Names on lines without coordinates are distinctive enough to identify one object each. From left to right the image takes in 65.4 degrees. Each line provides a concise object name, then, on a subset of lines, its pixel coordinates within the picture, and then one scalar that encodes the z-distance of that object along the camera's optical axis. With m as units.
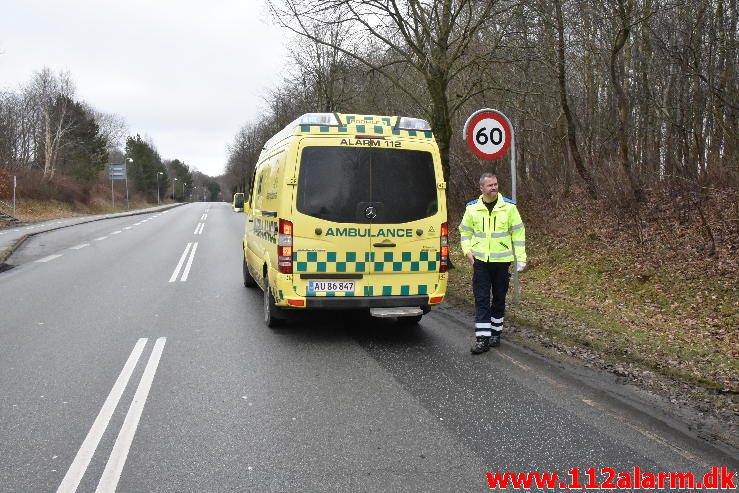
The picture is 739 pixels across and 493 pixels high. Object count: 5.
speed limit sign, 8.29
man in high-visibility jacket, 6.04
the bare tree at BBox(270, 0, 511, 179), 11.80
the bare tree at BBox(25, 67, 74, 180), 57.22
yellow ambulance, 6.24
